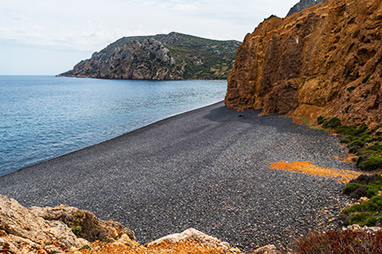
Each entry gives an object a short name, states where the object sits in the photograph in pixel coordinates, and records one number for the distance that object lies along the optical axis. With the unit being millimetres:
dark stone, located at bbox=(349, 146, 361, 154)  19364
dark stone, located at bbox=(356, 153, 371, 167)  16752
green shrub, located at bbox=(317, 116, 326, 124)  29369
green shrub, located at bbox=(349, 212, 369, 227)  9433
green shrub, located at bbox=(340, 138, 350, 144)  21956
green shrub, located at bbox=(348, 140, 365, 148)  19891
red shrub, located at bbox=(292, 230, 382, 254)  5442
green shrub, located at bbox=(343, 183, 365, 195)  12725
